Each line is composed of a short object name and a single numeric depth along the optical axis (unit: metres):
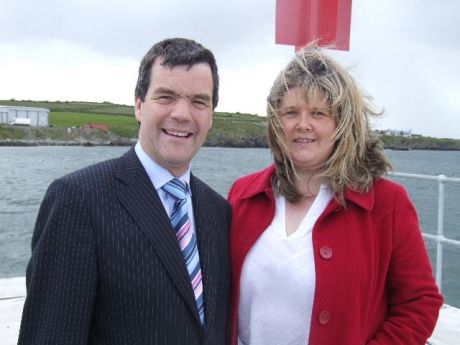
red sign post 2.93
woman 1.84
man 1.52
